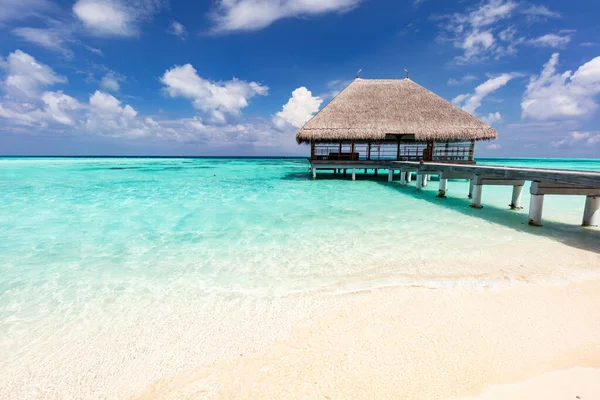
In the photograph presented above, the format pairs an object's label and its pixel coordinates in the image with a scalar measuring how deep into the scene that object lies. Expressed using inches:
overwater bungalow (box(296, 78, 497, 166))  528.7
